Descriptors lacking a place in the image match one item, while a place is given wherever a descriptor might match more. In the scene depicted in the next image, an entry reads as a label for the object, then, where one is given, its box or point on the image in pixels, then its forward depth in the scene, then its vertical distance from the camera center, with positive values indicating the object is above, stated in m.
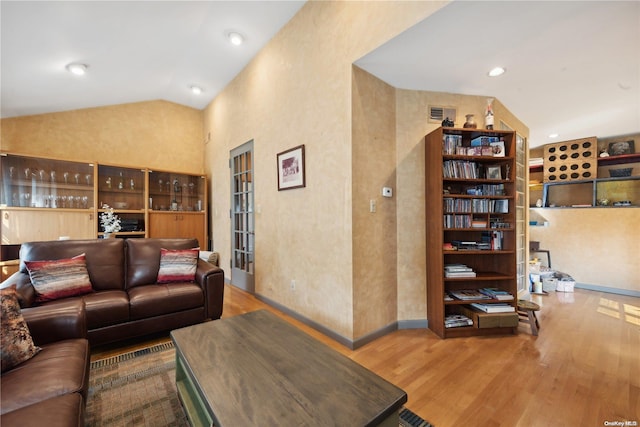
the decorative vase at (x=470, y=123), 2.72 +0.93
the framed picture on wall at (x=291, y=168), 2.93 +0.53
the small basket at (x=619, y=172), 4.35 +0.63
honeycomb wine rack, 4.62 +0.94
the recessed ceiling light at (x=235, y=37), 3.30 +2.30
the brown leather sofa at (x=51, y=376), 0.99 -0.75
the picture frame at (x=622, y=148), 4.43 +1.07
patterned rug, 1.51 -1.21
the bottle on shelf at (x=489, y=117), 2.76 +1.01
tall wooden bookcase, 2.61 +0.02
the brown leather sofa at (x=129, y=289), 2.18 -0.73
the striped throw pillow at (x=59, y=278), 2.13 -0.55
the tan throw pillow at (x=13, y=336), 1.25 -0.61
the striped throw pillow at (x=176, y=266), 2.74 -0.56
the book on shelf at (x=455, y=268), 2.66 -0.59
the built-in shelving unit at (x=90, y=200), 3.61 +0.24
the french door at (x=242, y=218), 4.00 -0.08
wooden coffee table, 0.99 -0.77
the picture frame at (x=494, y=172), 2.75 +0.41
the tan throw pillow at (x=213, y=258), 3.54 -0.63
